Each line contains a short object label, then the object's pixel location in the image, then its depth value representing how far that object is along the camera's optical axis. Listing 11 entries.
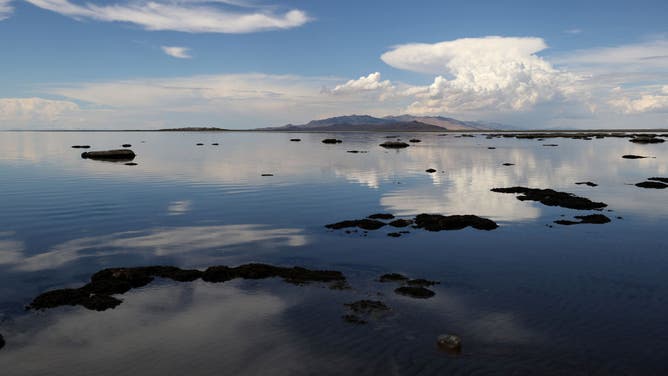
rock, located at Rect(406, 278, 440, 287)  15.84
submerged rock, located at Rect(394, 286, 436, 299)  14.73
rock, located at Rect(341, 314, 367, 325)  12.74
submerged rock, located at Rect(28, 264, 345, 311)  14.20
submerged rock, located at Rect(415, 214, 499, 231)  24.75
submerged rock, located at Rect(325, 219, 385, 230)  24.83
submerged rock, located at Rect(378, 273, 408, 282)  16.34
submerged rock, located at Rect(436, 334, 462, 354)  11.02
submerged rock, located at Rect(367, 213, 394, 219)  27.42
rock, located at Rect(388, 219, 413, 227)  25.34
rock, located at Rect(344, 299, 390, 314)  13.61
